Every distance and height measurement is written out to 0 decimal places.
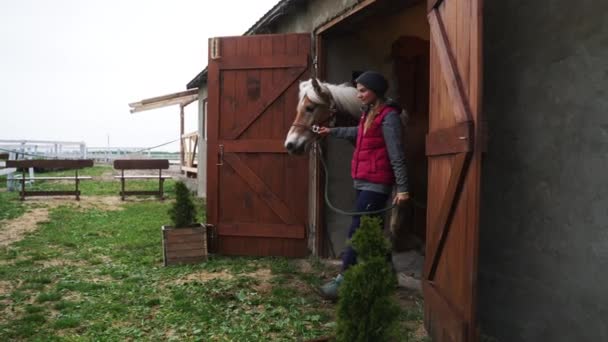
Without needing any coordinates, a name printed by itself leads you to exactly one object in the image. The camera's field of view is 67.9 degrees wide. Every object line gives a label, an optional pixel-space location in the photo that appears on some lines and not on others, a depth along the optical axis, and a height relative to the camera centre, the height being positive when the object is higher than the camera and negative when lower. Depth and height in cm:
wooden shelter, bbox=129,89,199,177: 1480 +189
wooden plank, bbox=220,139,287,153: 543 +20
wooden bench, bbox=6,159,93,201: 1059 -10
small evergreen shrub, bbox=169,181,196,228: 522 -54
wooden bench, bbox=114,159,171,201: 1084 -11
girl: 356 +13
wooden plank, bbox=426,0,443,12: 291 +105
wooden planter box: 512 -96
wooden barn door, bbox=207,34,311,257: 541 +17
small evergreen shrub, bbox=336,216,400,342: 220 -70
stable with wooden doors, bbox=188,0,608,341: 213 -4
